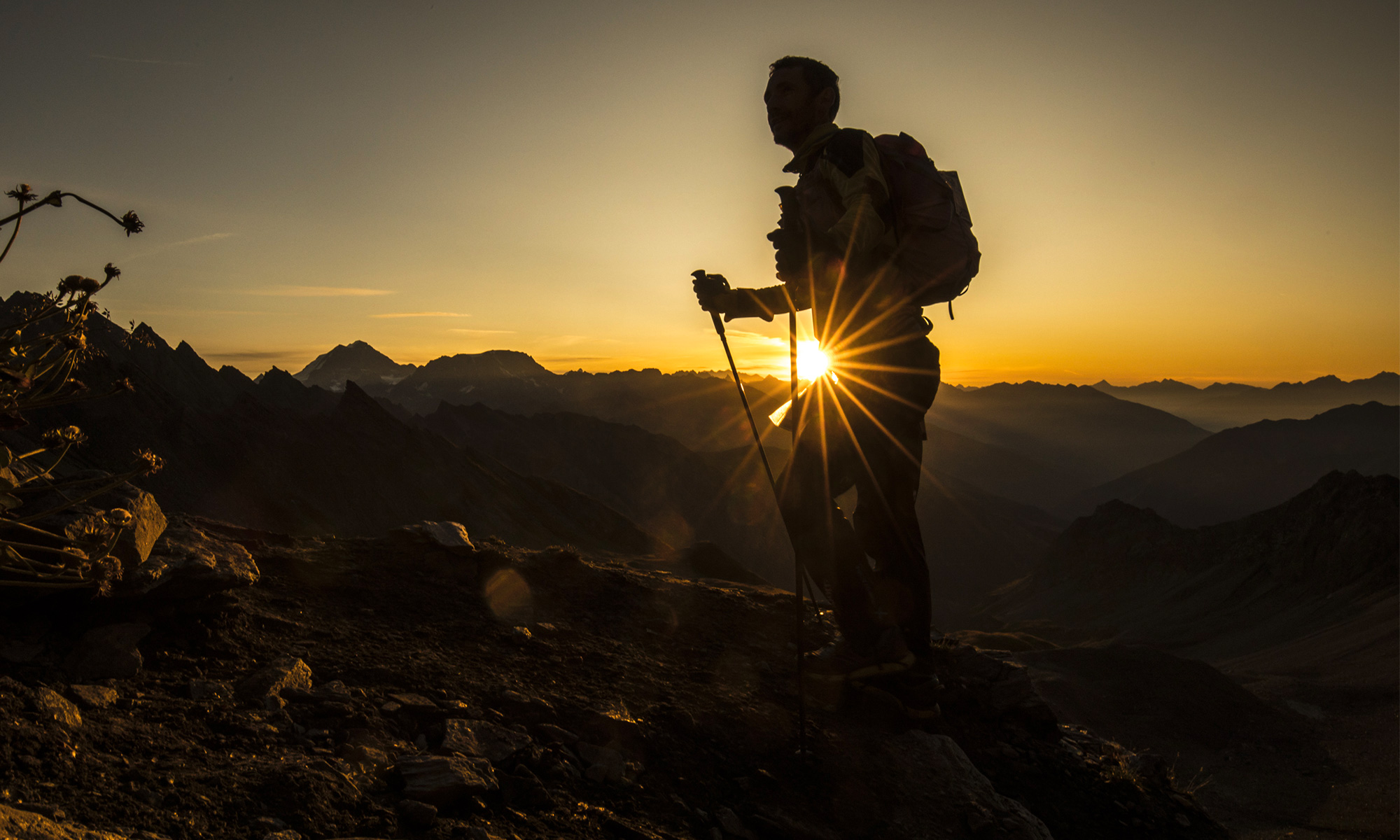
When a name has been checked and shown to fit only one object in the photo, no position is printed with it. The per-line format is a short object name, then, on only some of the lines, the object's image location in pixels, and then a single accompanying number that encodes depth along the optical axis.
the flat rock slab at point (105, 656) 2.41
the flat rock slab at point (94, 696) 2.20
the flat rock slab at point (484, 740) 2.41
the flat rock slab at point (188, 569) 2.73
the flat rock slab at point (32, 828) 1.39
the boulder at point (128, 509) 2.68
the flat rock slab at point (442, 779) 2.11
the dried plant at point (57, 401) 1.74
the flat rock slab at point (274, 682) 2.48
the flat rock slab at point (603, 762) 2.51
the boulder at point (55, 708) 1.99
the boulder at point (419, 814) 1.99
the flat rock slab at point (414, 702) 2.62
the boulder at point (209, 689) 2.44
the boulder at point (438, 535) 4.68
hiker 3.31
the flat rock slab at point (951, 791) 2.88
